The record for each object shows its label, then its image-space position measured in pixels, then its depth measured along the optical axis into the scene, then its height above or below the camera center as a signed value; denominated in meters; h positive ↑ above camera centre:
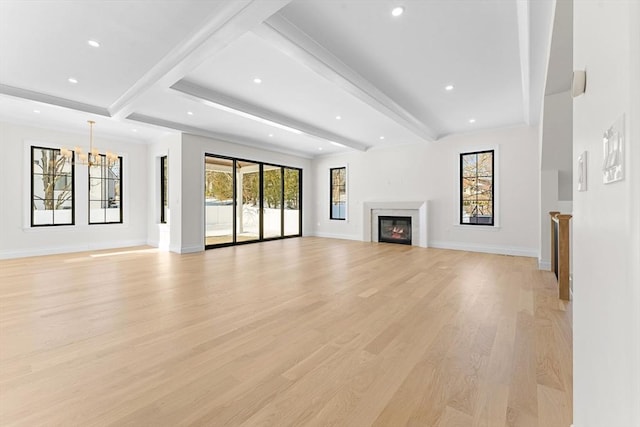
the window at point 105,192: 7.14 +0.55
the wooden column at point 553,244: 4.25 -0.48
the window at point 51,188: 6.30 +0.59
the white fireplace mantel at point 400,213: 7.41 -0.05
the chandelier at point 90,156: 5.39 +1.17
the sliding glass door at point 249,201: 7.54 +0.37
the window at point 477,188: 6.70 +0.59
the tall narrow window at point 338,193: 9.34 +0.67
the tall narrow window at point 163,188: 7.58 +0.68
